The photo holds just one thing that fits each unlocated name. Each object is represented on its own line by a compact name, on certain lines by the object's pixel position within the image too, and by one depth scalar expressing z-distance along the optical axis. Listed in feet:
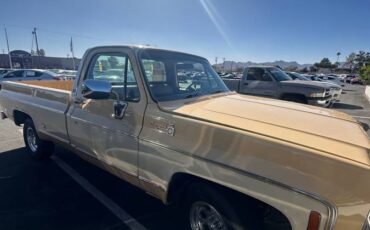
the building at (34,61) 146.04
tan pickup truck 5.47
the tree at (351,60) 288.10
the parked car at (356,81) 136.85
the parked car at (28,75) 52.72
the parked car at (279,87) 31.89
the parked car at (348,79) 150.32
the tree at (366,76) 105.22
